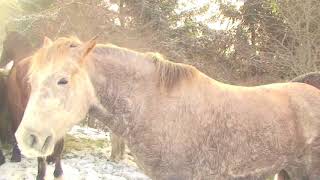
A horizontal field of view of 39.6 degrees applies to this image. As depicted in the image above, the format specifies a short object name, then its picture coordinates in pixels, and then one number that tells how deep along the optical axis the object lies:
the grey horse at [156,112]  3.49
